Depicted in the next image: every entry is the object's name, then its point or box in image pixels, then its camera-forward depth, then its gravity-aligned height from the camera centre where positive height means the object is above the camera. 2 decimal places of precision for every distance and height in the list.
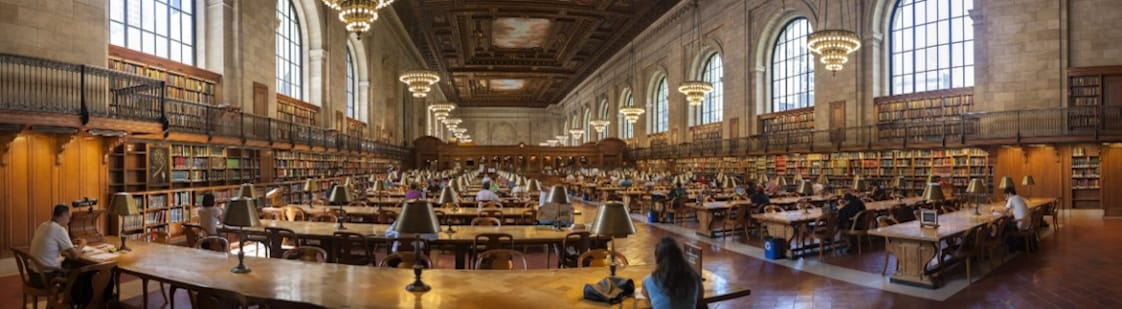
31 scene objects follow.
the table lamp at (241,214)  4.05 -0.43
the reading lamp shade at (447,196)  7.57 -0.56
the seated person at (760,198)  11.05 -0.87
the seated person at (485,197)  10.21 -0.76
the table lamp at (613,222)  3.44 -0.42
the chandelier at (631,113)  26.44 +2.01
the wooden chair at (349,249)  6.34 -1.09
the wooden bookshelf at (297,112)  16.66 +1.42
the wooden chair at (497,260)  4.83 -0.95
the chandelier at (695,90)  20.81 +2.42
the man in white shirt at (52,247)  4.64 -0.75
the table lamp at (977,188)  8.35 -0.52
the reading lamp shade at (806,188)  10.42 -0.64
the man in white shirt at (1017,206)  8.13 -0.78
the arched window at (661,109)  33.97 +2.82
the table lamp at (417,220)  3.33 -0.39
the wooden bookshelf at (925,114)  15.55 +1.21
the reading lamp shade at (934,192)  7.52 -0.52
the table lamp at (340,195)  7.05 -0.50
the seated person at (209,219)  7.00 -0.79
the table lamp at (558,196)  6.38 -0.47
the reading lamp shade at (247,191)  8.08 -0.51
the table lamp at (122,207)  5.23 -0.48
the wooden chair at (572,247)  6.21 -1.06
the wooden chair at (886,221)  7.71 -0.94
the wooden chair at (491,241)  6.07 -0.94
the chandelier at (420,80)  19.17 +2.62
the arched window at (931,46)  16.20 +3.27
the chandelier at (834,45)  14.51 +2.86
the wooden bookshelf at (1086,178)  13.42 -0.60
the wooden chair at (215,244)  5.59 -0.92
